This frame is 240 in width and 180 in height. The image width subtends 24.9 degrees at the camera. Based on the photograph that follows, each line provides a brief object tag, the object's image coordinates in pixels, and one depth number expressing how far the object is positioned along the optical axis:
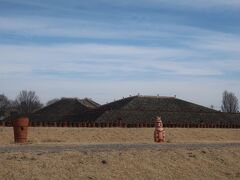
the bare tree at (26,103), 117.24
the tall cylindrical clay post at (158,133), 26.21
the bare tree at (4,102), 114.56
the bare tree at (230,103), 123.90
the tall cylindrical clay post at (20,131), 23.36
